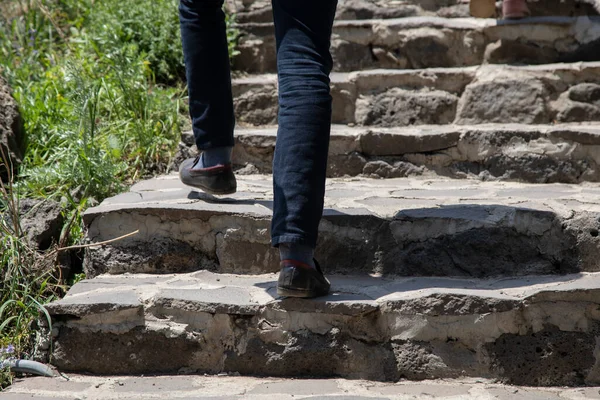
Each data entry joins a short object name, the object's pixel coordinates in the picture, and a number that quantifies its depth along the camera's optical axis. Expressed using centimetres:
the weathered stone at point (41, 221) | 546
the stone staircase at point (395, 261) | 433
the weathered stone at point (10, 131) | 650
